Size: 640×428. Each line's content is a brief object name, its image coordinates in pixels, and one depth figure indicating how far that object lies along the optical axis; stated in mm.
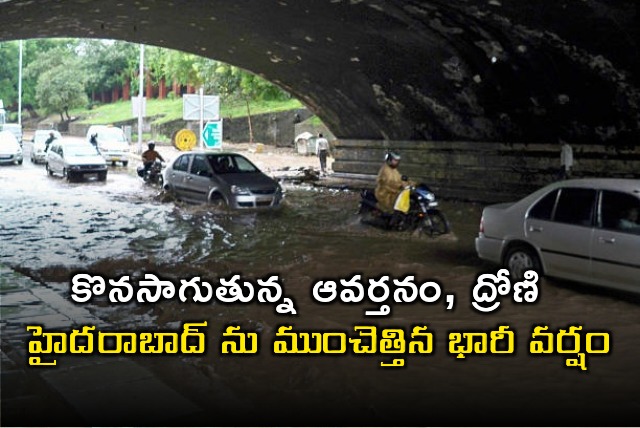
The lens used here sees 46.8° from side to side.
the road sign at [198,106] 24906
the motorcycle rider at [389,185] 14133
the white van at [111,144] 35312
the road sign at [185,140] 27970
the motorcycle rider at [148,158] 25062
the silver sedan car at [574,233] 8242
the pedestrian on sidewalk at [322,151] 31344
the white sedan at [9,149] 34812
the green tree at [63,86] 70062
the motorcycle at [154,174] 24969
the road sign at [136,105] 37312
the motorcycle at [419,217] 13844
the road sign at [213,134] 24609
